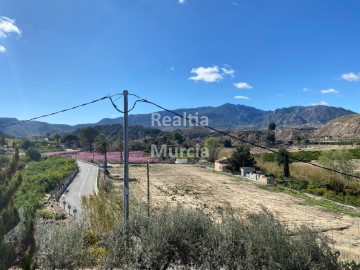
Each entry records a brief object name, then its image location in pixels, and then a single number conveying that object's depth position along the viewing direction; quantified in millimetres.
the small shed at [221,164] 50906
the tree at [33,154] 71625
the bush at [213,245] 6398
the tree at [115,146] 82544
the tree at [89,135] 98031
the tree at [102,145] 56678
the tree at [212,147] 66250
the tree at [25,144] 93188
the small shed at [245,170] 44656
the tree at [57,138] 123594
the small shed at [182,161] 64500
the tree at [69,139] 123062
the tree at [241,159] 47341
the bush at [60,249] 6672
